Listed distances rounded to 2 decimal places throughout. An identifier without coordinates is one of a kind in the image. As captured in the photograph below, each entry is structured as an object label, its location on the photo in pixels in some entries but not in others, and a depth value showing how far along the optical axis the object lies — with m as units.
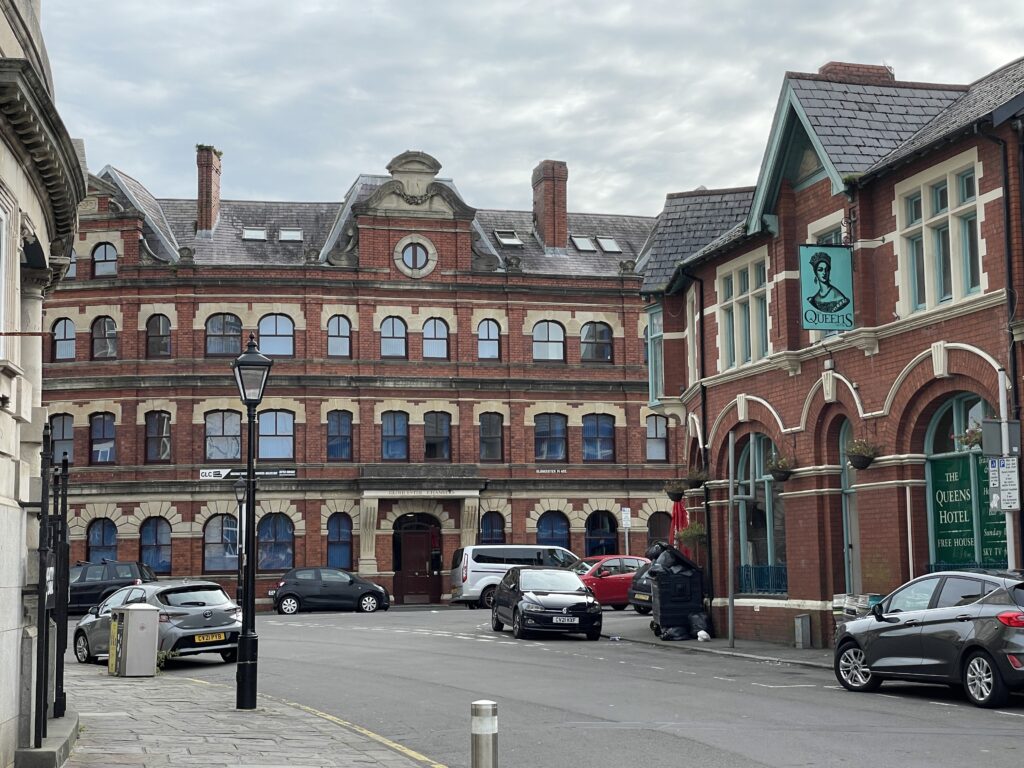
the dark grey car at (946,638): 15.31
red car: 40.69
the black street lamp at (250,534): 16.30
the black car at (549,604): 28.95
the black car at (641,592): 36.35
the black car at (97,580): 39.66
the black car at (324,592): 41.59
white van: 43.59
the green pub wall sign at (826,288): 23.28
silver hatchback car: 23.72
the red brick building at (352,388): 47.78
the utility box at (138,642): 22.06
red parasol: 32.22
